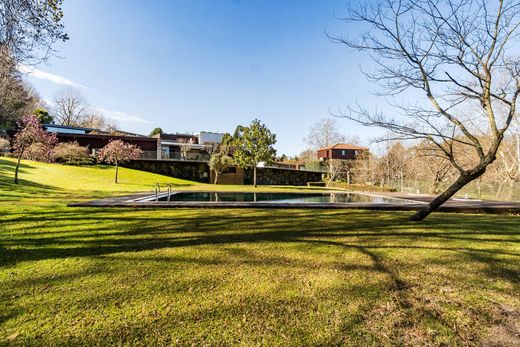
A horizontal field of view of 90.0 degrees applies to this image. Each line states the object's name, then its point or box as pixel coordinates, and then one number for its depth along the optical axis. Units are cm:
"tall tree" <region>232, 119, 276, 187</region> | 2547
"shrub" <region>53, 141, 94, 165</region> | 2606
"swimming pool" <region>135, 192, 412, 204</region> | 1551
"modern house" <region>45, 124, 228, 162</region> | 2964
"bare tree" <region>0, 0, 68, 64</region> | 552
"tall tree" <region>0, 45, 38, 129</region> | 634
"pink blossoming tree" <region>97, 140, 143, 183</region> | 2406
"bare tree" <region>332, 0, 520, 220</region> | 520
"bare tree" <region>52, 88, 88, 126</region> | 4584
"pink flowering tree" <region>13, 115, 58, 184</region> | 1644
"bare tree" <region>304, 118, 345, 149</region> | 4834
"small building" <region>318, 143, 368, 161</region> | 4097
